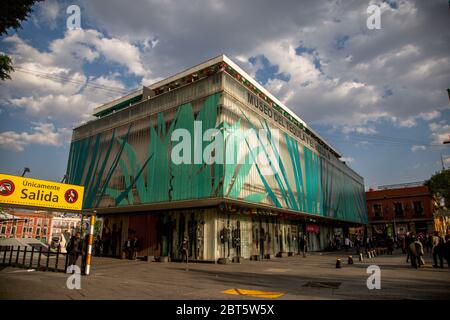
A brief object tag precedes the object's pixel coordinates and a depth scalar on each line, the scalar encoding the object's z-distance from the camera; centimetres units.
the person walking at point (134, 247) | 2452
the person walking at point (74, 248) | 1352
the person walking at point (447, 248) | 1467
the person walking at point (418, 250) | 1591
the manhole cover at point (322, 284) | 996
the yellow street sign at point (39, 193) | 1596
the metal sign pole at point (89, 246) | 1262
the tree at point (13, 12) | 1166
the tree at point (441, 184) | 4582
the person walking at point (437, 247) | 1570
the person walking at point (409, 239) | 1646
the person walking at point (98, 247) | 2972
